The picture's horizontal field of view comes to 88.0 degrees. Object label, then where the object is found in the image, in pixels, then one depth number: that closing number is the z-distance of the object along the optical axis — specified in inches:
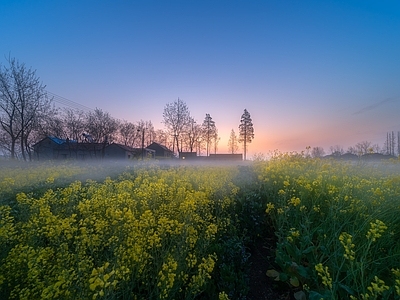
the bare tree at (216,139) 1730.2
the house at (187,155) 1506.3
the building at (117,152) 1608.0
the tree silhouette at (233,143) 1882.4
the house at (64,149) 1425.9
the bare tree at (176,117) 1365.7
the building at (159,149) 1984.9
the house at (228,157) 1537.9
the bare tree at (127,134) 1660.9
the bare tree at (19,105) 751.1
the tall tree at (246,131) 1759.4
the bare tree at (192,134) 1444.4
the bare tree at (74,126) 1238.3
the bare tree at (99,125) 1314.0
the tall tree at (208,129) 1691.1
